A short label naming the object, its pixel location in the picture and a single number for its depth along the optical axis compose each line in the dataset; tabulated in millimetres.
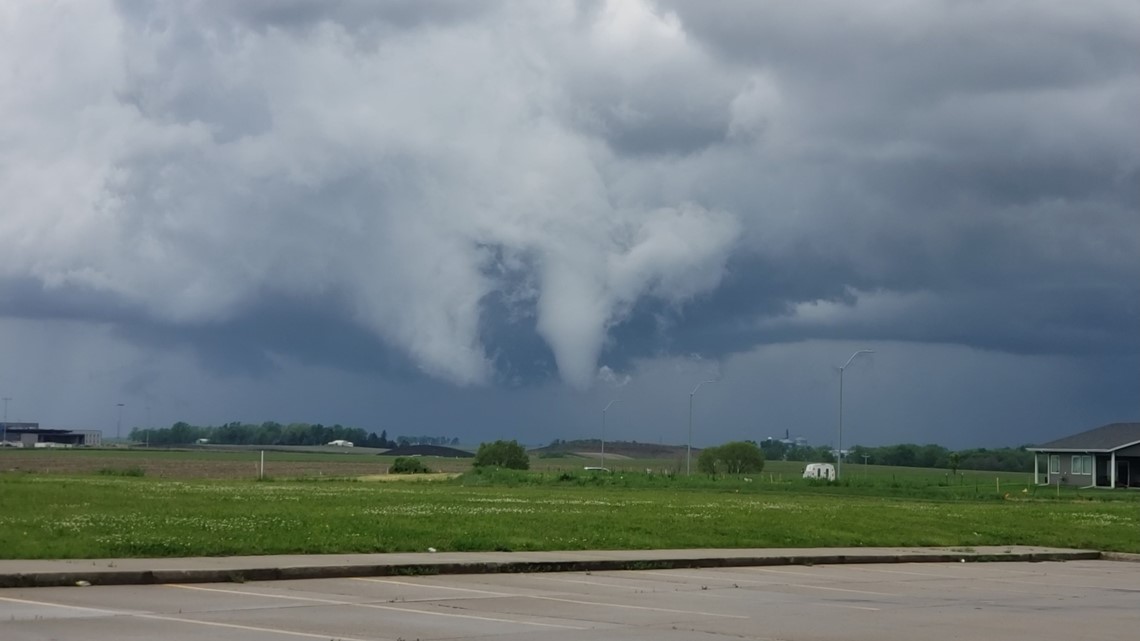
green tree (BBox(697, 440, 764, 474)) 137125
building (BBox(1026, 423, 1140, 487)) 105875
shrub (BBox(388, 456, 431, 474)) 119375
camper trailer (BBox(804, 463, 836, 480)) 125912
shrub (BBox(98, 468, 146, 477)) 78625
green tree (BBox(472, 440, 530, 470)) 131500
